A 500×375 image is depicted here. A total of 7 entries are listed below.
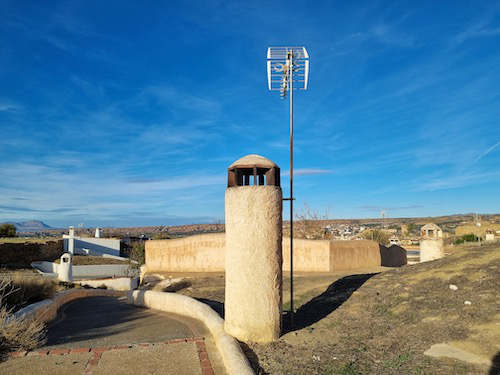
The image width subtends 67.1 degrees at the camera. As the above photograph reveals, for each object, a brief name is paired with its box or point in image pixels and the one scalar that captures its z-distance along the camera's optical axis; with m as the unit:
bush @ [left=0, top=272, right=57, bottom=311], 11.19
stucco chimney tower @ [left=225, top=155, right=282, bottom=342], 7.38
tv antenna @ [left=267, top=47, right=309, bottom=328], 9.45
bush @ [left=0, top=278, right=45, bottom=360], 7.18
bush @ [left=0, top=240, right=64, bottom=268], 40.84
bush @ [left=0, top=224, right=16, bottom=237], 60.06
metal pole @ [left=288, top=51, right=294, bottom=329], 8.66
